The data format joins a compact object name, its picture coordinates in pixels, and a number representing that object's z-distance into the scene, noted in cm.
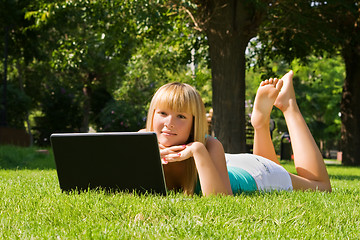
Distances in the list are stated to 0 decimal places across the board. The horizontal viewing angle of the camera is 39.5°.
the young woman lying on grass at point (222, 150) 407
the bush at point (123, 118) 2902
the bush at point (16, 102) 2392
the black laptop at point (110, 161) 369
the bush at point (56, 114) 2912
